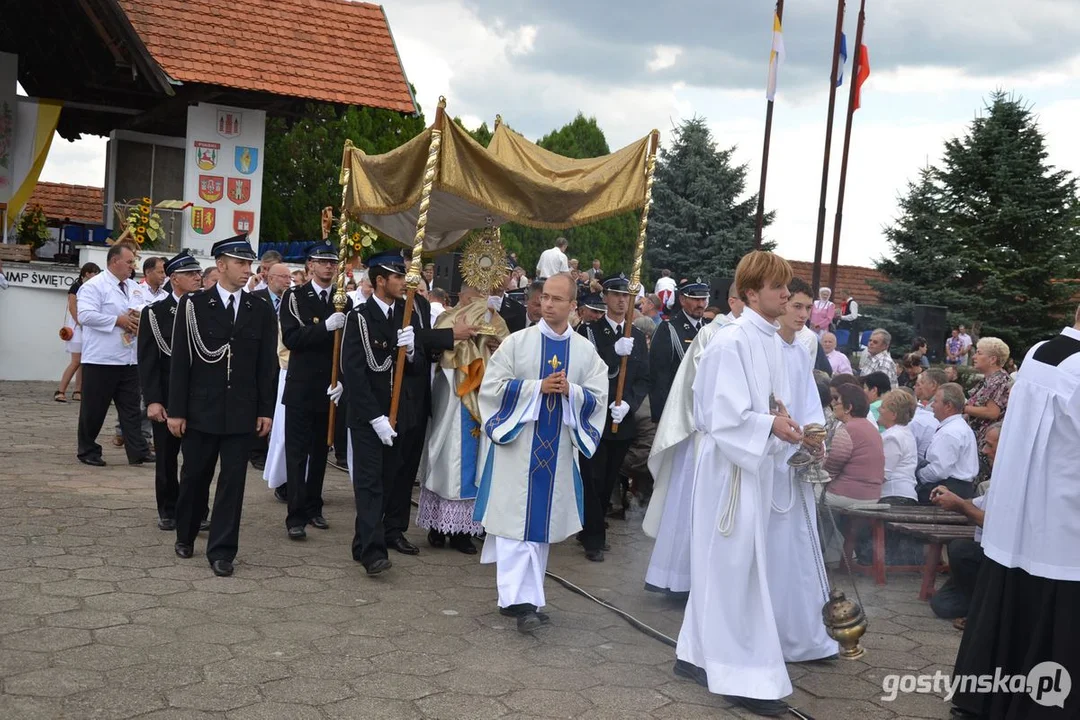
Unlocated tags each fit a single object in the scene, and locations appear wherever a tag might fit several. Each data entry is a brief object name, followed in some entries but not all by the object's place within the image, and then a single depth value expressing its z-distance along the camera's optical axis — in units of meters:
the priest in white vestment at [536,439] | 6.08
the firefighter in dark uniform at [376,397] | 6.81
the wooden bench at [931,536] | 7.20
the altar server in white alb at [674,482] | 6.82
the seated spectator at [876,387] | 9.59
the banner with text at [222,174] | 18.20
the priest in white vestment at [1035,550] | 4.57
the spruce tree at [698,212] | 32.97
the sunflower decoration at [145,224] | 16.88
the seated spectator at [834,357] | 12.05
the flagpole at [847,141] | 23.94
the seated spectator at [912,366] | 12.98
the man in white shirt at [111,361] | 9.85
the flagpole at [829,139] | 23.60
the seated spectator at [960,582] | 6.73
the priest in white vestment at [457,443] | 7.70
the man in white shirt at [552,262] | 15.08
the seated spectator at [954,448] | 7.90
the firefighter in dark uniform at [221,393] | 6.73
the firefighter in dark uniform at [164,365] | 7.55
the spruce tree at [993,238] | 24.58
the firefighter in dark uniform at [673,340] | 8.73
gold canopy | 7.48
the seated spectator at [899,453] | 8.13
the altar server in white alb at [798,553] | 5.60
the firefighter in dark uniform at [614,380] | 8.05
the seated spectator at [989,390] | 8.70
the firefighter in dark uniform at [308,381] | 7.82
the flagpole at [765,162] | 25.81
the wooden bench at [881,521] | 7.55
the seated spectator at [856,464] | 7.78
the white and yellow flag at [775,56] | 24.08
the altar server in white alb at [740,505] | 5.00
